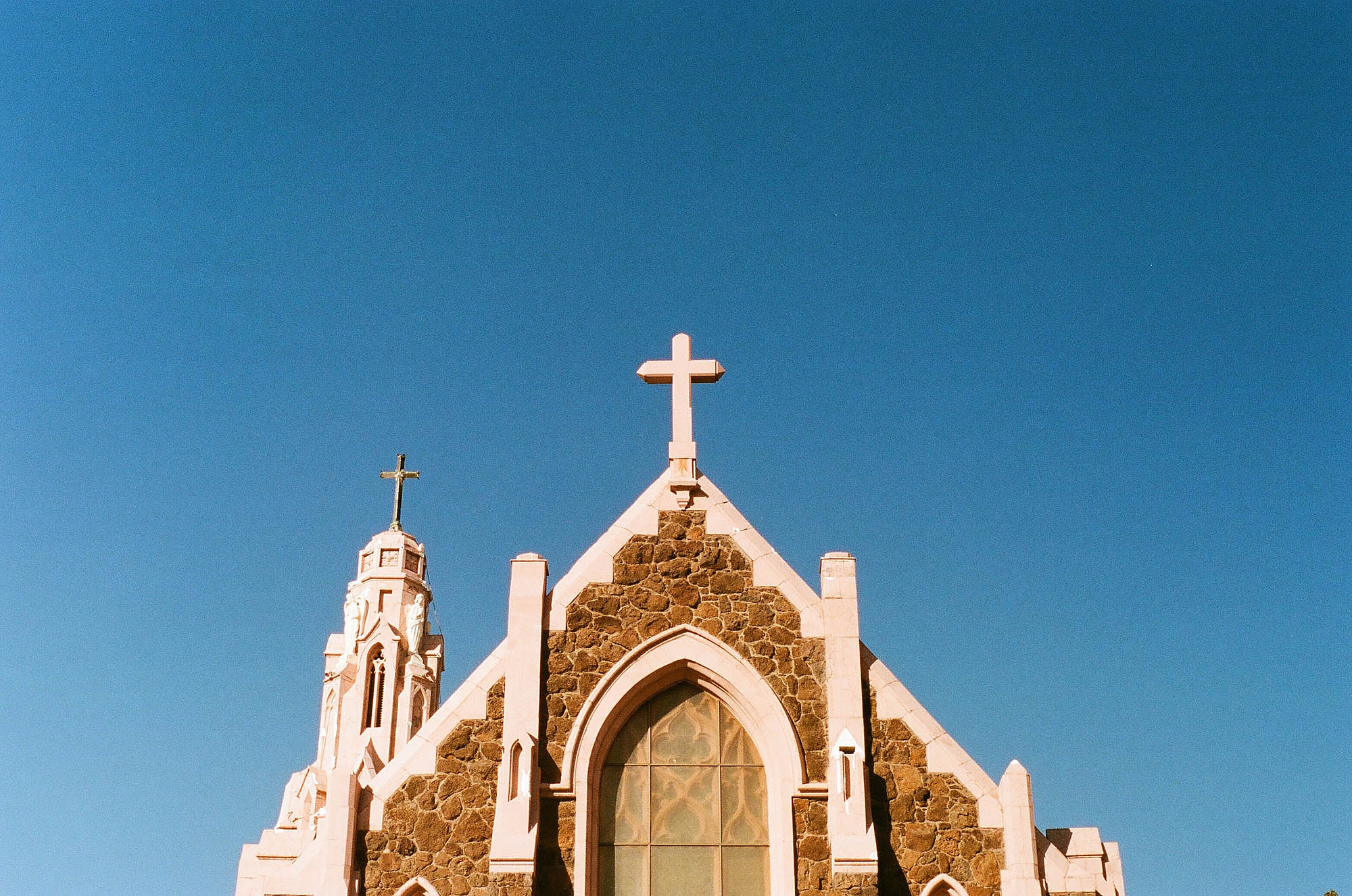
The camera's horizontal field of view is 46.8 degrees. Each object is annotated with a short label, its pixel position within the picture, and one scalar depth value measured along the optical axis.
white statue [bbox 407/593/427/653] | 34.66
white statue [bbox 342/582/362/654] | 34.59
